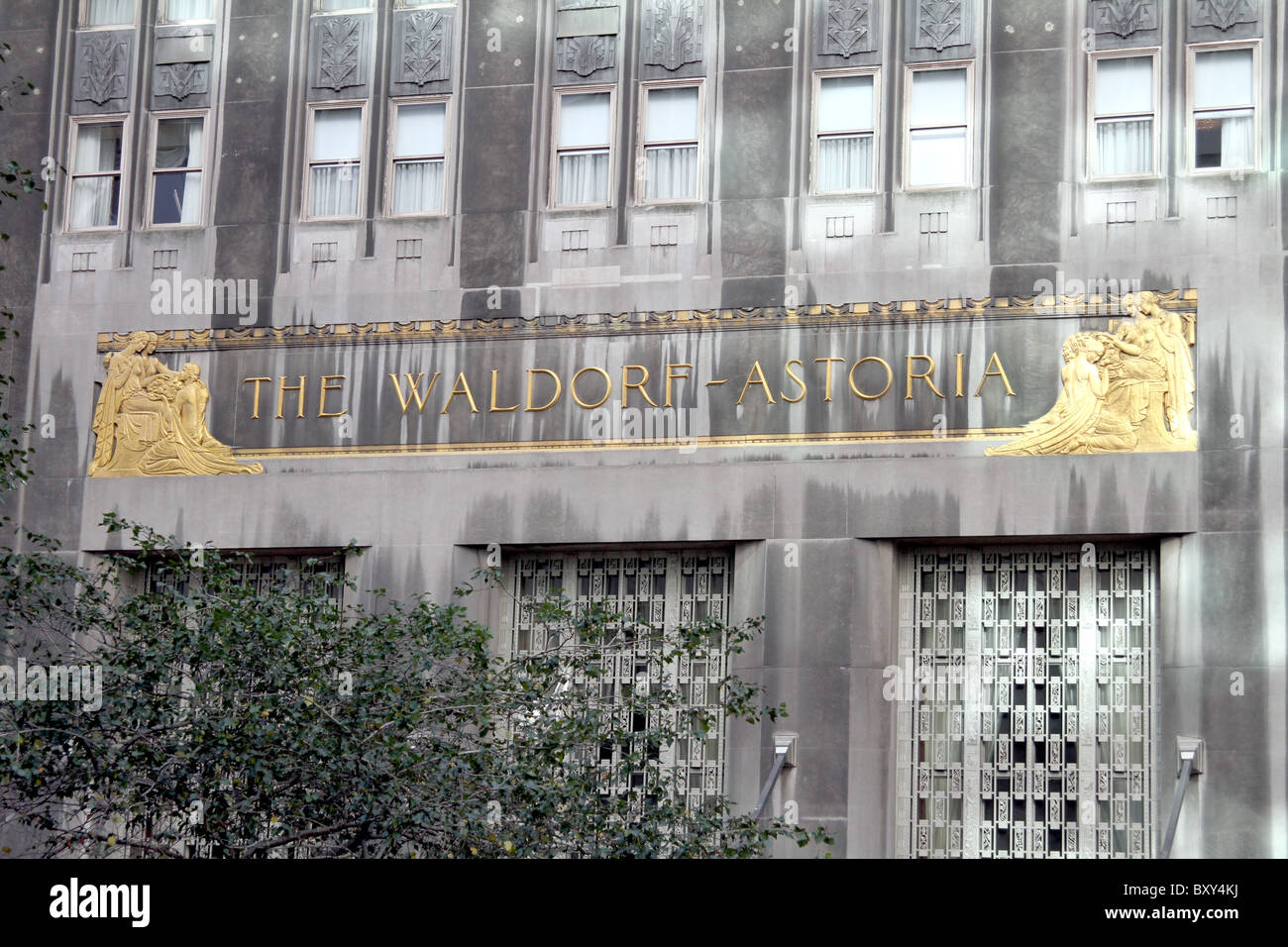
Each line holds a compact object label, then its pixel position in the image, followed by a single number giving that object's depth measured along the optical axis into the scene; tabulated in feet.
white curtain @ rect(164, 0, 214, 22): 106.32
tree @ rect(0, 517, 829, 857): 65.92
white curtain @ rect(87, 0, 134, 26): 107.14
